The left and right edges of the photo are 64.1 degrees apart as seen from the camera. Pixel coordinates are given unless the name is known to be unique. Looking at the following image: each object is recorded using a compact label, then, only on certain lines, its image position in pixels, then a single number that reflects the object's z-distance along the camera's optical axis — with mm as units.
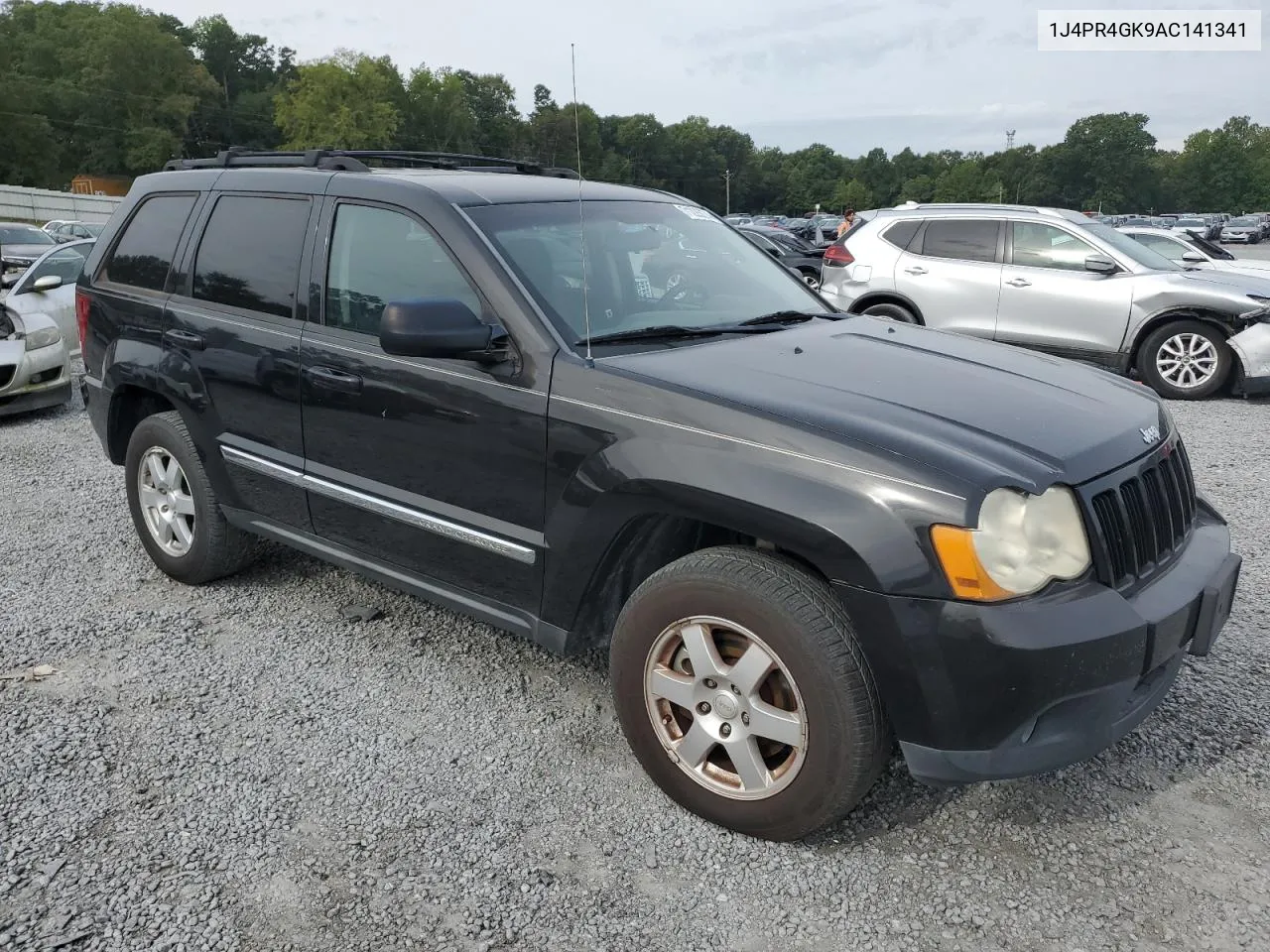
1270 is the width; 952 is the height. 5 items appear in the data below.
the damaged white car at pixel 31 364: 8219
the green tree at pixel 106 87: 81688
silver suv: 8984
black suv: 2445
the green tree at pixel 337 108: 87438
